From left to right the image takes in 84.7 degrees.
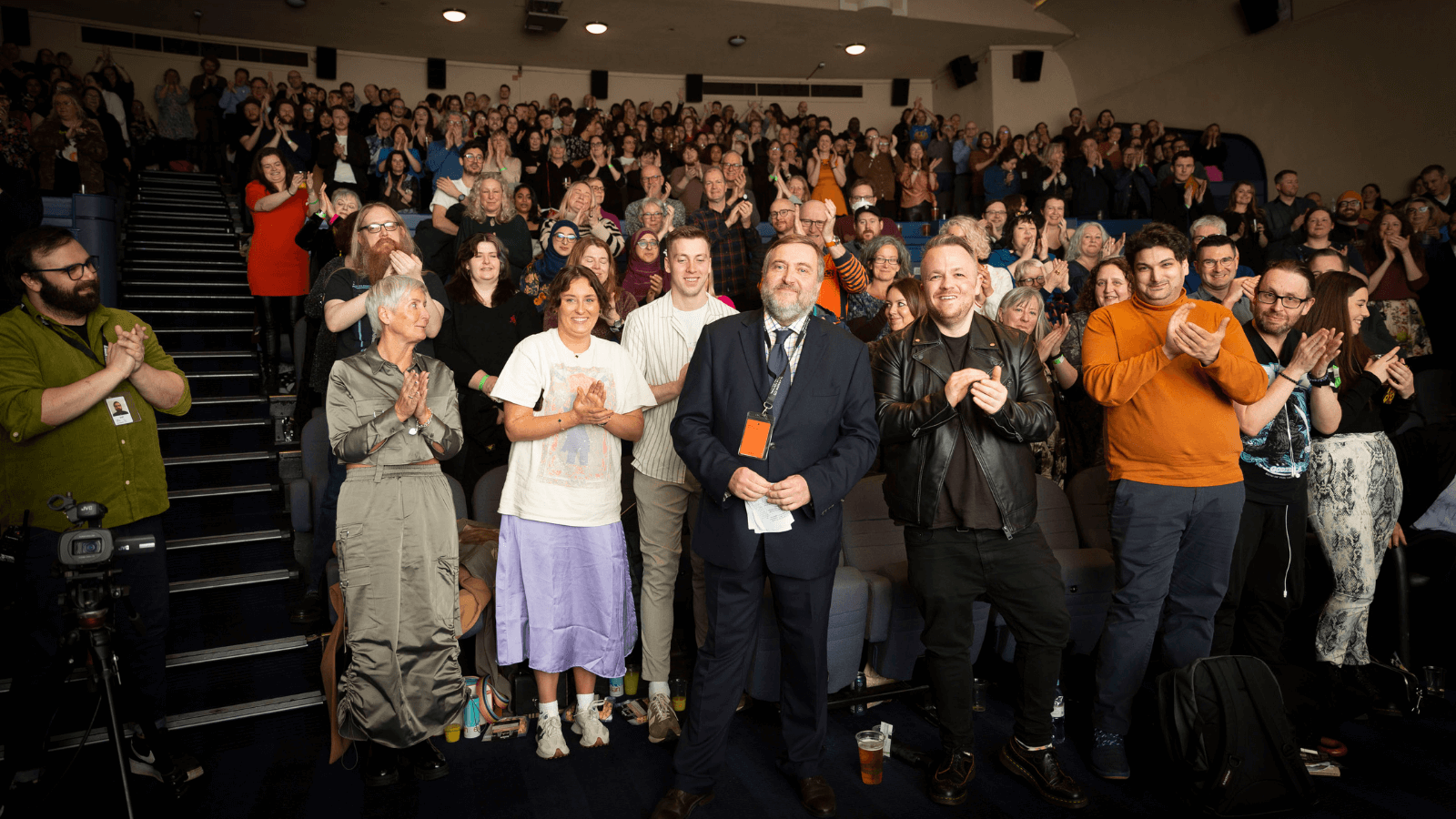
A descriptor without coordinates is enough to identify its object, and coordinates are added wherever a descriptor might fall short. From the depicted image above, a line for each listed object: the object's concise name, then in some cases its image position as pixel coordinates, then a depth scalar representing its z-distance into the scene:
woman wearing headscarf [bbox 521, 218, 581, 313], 3.56
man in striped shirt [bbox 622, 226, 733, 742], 2.67
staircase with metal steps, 2.79
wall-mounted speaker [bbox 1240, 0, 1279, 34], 9.32
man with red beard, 2.90
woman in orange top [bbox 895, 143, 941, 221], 8.77
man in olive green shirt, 2.09
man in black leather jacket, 2.22
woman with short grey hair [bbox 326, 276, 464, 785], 2.26
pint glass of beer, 2.35
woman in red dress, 4.30
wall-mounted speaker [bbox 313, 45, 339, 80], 11.40
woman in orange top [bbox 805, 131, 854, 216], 8.36
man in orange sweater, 2.32
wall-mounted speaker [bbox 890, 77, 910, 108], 13.62
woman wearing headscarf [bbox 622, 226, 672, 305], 3.72
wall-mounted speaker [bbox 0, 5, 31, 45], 9.48
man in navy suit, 2.12
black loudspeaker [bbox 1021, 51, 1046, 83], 12.13
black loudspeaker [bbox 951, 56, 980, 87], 12.60
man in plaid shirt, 4.03
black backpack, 2.21
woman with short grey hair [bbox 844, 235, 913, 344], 3.71
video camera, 1.84
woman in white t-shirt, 2.48
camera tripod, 1.87
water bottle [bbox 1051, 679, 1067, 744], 2.63
